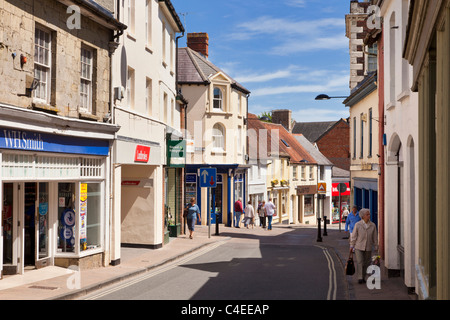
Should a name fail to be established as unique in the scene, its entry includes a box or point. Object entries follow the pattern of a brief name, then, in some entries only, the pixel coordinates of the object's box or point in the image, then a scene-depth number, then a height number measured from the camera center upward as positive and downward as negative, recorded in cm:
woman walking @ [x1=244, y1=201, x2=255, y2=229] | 3456 -244
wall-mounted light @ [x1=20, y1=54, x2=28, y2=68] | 1227 +250
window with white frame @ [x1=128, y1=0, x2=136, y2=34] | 1841 +522
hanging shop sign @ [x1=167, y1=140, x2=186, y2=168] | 2292 +95
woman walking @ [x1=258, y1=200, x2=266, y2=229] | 3497 -242
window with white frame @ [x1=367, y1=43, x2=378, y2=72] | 2984 +588
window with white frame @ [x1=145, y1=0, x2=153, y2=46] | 2044 +548
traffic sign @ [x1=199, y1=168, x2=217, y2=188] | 2533 -6
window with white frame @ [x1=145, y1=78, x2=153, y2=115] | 2045 +289
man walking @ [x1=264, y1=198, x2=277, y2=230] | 3364 -201
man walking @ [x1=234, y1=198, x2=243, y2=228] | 3494 -224
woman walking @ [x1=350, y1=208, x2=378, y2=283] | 1323 -151
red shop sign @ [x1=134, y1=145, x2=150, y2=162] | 1833 +72
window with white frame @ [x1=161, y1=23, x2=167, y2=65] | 2331 +535
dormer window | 3684 +493
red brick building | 6588 +356
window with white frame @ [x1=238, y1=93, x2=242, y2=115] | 3916 +489
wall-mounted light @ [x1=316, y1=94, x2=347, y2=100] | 2464 +335
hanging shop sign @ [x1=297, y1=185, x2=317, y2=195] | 5249 -139
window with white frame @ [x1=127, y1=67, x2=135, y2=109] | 1844 +284
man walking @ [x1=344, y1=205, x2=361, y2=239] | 1988 -152
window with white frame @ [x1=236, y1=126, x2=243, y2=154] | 3850 +238
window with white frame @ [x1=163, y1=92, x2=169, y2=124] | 2392 +301
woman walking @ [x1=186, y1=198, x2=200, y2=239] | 2488 -177
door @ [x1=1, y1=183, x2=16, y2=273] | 1339 -124
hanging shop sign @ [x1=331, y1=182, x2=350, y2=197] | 5938 -190
